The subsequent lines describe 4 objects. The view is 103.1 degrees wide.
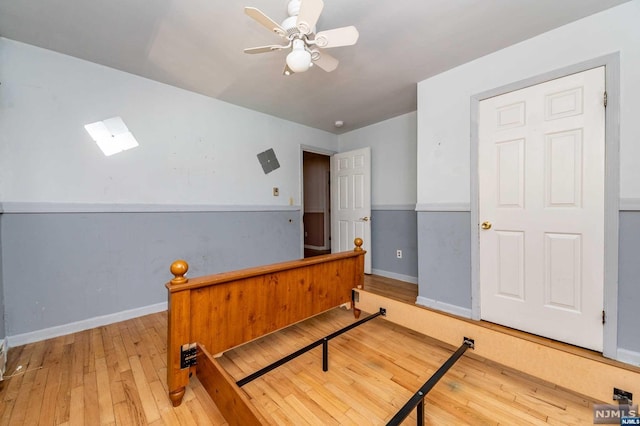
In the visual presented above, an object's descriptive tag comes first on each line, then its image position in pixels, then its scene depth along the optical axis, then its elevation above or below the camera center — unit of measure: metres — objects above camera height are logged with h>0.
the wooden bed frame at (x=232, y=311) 1.14 -0.67
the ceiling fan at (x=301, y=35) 1.42 +1.05
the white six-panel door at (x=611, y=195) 1.75 +0.06
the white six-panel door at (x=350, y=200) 3.94 +0.13
